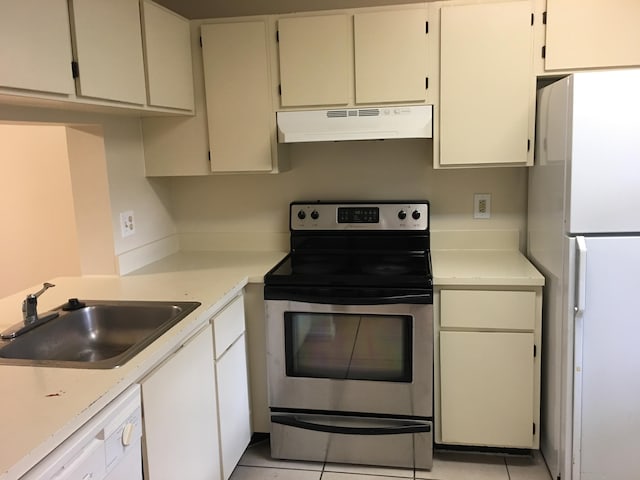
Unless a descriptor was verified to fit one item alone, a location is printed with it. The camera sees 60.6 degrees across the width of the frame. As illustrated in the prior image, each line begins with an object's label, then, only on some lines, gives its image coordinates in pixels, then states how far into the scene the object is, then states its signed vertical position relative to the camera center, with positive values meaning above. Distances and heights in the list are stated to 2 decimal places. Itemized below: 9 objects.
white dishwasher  1.13 -0.59
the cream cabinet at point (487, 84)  2.33 +0.37
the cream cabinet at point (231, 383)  2.12 -0.84
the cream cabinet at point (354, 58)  2.40 +0.52
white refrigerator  1.92 -0.39
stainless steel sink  1.77 -0.50
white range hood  2.39 +0.22
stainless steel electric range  2.28 -0.81
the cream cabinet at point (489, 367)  2.29 -0.84
